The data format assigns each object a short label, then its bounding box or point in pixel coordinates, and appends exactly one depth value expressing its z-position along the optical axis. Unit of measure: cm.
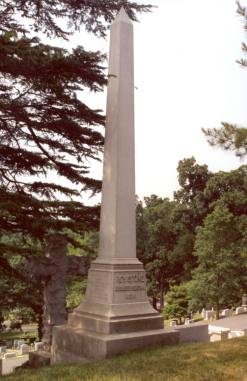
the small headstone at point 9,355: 2267
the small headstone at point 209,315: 2707
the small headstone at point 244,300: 3166
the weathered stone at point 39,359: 925
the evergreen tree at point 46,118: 812
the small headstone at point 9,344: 3239
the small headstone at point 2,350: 2569
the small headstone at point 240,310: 2706
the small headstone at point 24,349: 2453
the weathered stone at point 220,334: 1248
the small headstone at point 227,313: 2665
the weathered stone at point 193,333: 941
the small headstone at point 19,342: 3053
